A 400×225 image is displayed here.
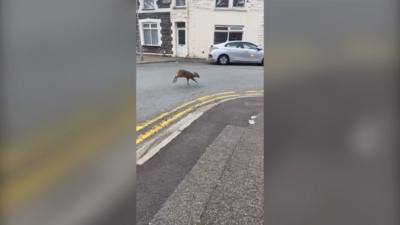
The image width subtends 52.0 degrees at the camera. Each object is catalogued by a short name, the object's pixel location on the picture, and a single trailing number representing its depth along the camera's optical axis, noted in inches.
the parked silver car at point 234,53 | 564.7
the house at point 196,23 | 694.5
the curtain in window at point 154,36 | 759.7
